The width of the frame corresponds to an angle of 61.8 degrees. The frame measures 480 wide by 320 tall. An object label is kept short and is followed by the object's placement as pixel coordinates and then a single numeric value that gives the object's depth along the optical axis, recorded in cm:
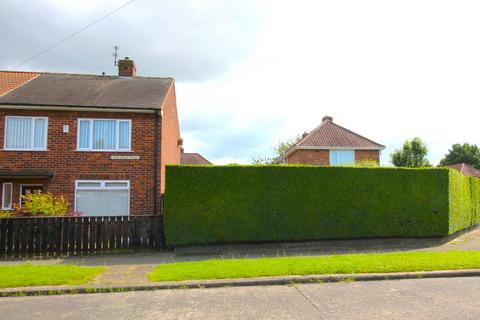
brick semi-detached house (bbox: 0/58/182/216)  1598
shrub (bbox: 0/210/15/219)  1303
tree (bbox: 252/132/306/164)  6139
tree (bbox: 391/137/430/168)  4422
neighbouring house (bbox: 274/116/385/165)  3070
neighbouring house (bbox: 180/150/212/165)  4481
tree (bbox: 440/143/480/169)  6475
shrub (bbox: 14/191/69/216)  1309
